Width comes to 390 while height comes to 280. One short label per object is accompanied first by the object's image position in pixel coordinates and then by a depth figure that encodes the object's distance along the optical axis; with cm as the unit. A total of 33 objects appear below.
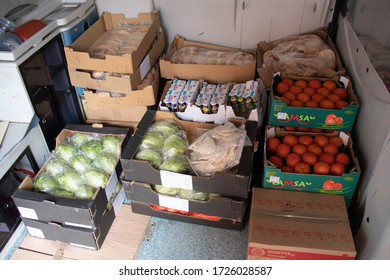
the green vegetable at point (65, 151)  182
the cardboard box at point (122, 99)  197
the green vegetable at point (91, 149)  184
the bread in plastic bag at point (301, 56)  203
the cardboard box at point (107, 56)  189
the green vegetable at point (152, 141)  170
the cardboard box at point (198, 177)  150
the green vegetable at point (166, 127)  178
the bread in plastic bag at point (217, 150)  156
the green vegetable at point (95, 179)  170
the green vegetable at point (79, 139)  191
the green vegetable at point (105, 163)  178
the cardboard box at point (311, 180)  151
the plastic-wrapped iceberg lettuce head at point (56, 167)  174
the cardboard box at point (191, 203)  158
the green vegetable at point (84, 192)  165
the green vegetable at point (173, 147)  168
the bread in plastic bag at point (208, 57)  217
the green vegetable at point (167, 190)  165
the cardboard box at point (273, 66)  195
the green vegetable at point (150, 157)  162
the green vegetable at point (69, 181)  169
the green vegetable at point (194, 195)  163
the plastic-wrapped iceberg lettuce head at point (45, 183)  167
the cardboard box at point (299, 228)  136
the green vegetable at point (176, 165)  159
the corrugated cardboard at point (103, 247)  167
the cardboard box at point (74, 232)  161
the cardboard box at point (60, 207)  153
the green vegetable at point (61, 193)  165
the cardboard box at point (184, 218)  171
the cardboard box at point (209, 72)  205
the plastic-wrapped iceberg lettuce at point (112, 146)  186
